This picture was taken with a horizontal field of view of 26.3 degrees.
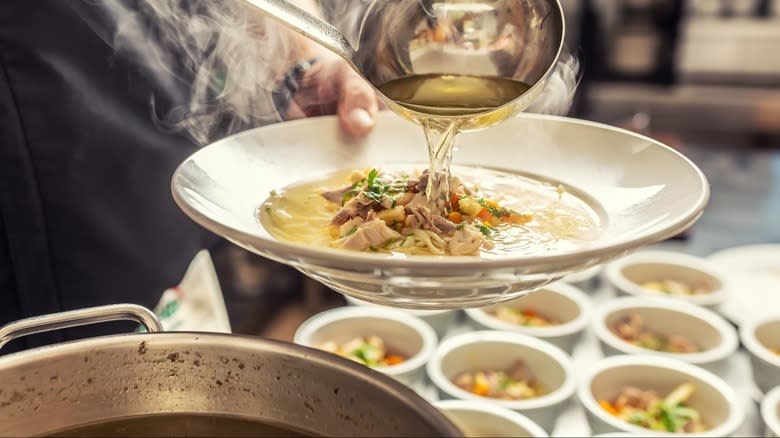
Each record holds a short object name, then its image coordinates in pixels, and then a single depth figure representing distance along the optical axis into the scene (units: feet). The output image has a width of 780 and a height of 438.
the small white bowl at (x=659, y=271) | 4.73
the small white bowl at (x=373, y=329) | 4.47
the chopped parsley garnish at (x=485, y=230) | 3.33
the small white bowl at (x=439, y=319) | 4.57
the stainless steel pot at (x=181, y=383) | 2.46
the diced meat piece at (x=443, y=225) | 3.21
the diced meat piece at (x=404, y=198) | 3.48
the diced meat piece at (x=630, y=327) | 4.56
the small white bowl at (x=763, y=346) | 4.15
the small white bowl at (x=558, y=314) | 4.50
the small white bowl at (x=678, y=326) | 4.37
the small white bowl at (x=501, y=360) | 4.23
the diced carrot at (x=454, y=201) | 3.46
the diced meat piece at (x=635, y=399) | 4.29
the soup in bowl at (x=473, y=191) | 2.52
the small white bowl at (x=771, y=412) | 3.90
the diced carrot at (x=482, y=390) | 4.40
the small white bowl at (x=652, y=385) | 4.12
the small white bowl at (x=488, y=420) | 4.05
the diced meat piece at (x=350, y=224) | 3.39
